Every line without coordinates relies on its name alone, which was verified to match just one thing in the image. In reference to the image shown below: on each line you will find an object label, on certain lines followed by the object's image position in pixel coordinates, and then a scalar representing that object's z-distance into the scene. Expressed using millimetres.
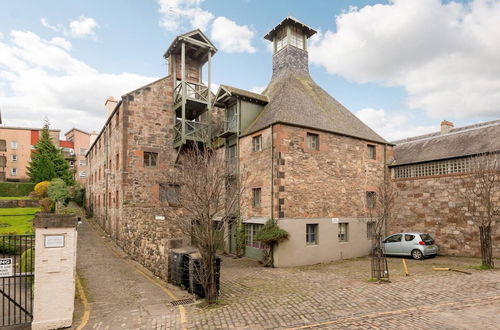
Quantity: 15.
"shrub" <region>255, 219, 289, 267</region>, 13958
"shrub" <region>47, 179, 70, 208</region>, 24031
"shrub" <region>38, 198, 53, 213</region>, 22362
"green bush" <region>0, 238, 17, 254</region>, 14078
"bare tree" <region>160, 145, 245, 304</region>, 8477
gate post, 7043
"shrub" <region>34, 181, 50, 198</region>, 26125
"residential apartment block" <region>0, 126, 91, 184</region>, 46625
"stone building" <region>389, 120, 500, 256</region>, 16047
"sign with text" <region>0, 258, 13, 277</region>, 7335
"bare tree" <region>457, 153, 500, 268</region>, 12609
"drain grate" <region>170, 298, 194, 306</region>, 8566
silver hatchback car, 15719
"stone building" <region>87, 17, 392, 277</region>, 14898
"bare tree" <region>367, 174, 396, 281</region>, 10898
